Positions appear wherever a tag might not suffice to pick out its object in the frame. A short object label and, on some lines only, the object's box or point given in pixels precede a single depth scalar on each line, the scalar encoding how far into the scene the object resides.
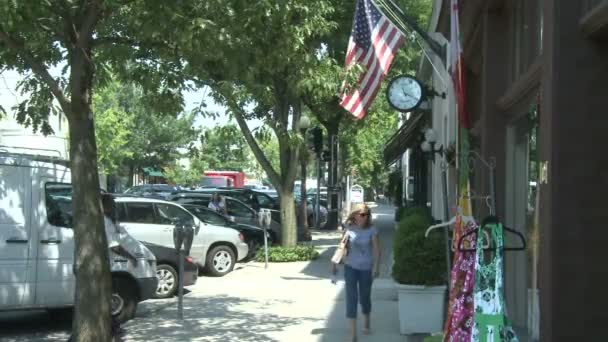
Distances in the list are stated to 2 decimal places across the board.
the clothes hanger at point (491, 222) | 5.12
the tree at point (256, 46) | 7.35
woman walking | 9.15
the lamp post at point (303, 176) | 21.39
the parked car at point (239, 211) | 22.38
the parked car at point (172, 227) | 15.52
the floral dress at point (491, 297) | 5.05
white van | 9.12
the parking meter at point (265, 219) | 17.14
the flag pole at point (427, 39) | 12.12
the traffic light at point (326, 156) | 27.80
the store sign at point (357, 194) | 58.58
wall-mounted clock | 13.44
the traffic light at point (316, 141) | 22.30
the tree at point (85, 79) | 7.18
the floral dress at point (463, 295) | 5.58
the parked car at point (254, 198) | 26.64
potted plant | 8.98
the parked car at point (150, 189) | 33.09
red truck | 61.34
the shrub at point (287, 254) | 18.70
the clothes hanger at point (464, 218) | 5.98
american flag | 10.12
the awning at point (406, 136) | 20.75
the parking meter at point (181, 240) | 10.94
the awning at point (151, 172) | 65.52
